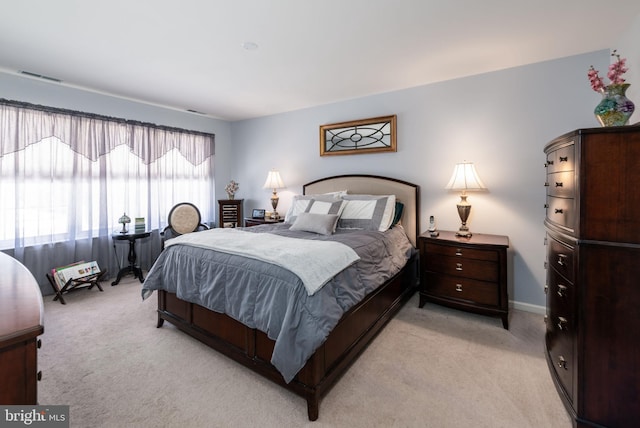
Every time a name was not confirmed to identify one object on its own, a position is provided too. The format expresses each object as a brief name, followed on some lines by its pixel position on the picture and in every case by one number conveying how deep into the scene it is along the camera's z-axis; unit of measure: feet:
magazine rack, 10.52
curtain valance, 10.38
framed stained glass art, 12.07
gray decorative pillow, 9.59
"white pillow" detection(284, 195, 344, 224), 10.68
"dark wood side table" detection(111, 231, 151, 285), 12.17
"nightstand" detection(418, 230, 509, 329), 8.54
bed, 5.38
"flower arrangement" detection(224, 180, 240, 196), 16.37
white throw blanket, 5.74
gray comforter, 5.31
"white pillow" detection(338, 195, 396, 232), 10.21
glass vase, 5.21
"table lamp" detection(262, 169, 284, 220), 14.78
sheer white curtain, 10.53
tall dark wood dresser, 4.46
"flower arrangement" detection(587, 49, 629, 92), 5.34
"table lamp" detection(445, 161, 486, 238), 9.61
